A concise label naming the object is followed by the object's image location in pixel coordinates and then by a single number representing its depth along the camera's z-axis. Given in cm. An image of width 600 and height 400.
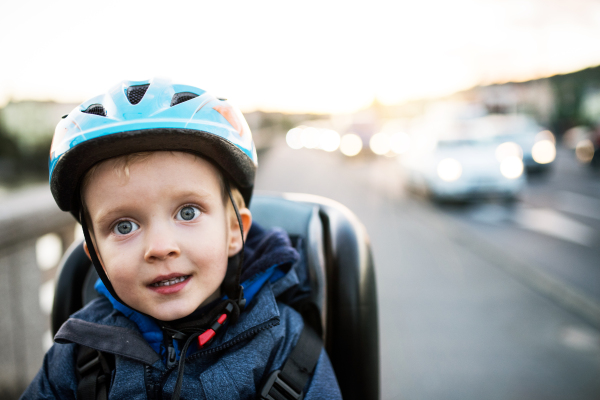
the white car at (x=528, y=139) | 1257
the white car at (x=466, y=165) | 900
